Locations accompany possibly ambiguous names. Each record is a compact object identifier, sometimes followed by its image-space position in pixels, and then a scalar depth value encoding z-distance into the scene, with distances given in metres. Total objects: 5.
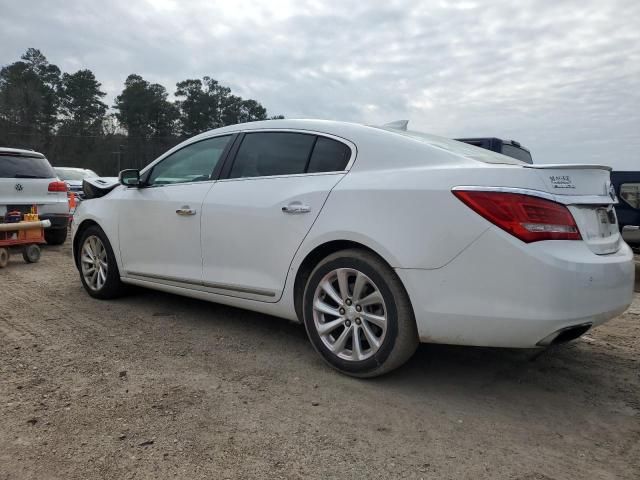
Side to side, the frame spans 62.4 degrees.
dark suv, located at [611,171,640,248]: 6.96
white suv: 7.54
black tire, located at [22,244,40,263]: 7.41
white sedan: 2.65
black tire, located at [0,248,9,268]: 6.92
